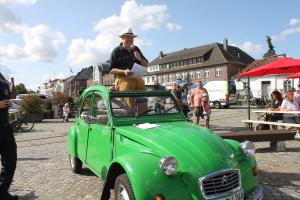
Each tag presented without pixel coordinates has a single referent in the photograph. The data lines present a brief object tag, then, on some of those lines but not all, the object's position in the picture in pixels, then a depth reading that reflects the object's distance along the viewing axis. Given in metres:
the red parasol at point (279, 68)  7.63
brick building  42.23
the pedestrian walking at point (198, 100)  8.99
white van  24.35
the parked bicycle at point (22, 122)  10.95
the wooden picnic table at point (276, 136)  5.29
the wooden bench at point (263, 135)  5.13
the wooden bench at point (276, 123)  6.22
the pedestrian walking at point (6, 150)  3.41
